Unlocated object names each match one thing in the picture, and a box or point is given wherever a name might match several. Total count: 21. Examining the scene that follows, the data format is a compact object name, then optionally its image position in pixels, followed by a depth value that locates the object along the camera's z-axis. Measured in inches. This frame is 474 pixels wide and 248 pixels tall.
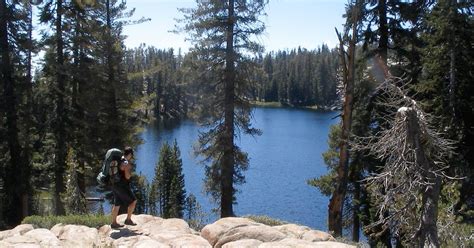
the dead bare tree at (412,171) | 269.4
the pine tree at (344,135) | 488.7
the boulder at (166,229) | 331.3
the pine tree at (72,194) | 550.9
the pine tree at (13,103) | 774.5
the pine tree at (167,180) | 1603.1
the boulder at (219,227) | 336.5
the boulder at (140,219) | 391.9
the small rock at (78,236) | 327.4
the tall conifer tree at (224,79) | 673.6
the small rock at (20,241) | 312.7
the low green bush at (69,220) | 398.0
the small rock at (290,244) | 299.4
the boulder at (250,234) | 325.1
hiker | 356.5
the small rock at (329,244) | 302.8
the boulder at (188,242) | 307.7
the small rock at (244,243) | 303.1
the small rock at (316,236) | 339.3
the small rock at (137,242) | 305.6
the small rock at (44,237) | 324.1
